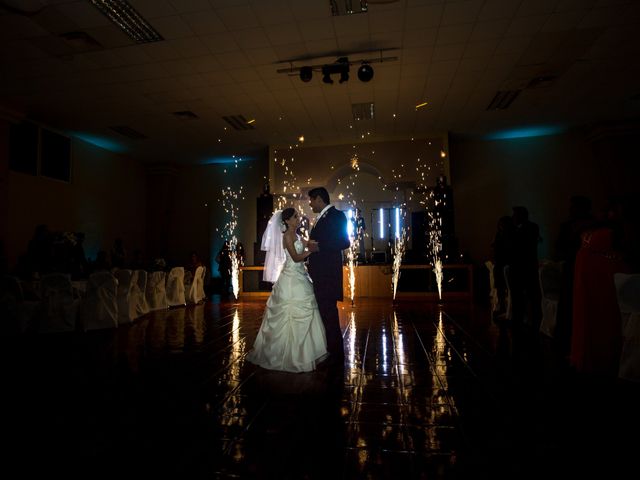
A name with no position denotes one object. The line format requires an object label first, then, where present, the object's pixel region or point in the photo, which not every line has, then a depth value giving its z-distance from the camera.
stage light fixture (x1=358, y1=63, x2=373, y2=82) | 6.52
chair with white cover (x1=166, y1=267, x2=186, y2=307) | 8.35
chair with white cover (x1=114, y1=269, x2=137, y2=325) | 6.02
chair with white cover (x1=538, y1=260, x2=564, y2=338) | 4.64
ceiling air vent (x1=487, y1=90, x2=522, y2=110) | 8.11
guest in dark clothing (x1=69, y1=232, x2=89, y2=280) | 6.23
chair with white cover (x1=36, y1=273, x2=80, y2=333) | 5.23
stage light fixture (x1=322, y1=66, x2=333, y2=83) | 6.65
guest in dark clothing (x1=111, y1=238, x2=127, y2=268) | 9.43
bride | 3.27
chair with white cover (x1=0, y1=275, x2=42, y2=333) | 4.81
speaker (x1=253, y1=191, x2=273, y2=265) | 10.95
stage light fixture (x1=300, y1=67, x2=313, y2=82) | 6.61
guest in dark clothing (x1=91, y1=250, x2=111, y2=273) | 7.18
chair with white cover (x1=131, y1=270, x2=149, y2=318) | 6.80
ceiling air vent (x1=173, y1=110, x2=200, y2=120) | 8.77
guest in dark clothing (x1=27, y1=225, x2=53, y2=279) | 6.20
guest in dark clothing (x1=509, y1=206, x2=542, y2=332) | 4.81
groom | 3.40
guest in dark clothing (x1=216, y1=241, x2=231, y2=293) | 11.22
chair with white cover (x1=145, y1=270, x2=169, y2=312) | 7.66
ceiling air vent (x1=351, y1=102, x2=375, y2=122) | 8.55
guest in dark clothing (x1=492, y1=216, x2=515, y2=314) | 5.72
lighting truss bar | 6.59
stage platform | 9.29
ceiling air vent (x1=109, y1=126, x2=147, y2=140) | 9.63
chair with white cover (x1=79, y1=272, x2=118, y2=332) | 5.50
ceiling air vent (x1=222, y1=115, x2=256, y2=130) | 9.13
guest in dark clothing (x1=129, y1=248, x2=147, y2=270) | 10.02
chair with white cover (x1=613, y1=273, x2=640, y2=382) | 2.71
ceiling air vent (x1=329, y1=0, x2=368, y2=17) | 5.13
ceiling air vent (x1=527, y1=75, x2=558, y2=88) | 7.43
